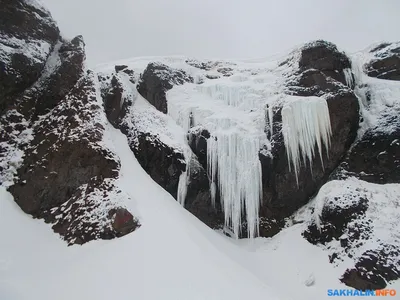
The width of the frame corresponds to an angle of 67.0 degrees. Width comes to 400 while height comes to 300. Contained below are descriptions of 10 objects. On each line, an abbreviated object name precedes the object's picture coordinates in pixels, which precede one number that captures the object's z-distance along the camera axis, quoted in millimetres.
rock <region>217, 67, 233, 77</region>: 16297
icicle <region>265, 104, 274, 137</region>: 12902
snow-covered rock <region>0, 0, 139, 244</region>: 10273
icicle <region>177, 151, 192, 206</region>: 12008
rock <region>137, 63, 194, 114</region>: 14852
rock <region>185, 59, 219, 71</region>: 17031
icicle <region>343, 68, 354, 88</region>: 13422
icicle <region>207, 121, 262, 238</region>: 11844
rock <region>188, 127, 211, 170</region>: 12805
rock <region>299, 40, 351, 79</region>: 13438
